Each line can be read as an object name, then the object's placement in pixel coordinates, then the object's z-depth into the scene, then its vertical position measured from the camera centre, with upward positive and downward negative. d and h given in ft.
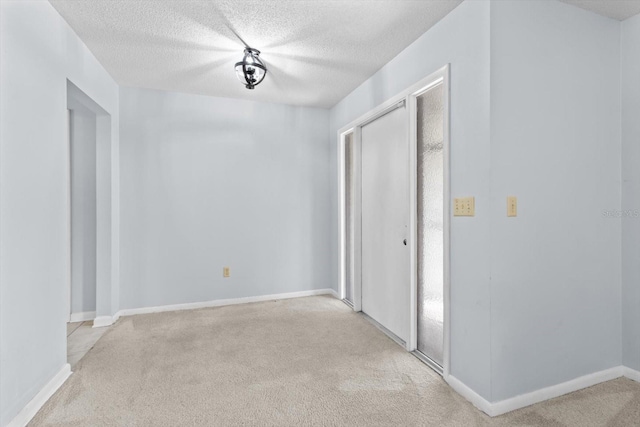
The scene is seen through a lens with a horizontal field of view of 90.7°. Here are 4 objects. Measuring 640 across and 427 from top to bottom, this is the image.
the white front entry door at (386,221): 8.71 -0.30
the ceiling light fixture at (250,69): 8.05 +3.68
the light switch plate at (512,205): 5.88 +0.11
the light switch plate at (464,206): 6.08 +0.10
